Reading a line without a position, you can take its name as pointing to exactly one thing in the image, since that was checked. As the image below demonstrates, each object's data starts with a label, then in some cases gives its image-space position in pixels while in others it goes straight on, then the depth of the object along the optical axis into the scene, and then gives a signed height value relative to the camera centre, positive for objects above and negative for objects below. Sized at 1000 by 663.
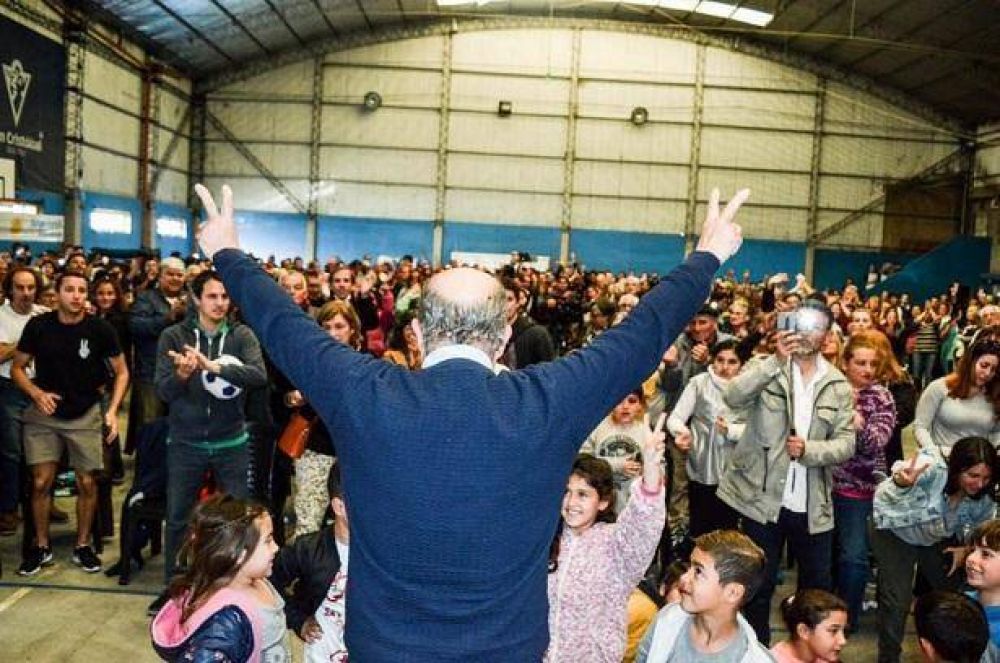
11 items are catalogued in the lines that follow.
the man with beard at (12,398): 5.55 -0.88
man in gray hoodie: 4.46 -0.68
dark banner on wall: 14.69 +2.91
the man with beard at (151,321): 6.71 -0.41
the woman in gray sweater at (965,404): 4.39 -0.51
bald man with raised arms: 1.54 -0.31
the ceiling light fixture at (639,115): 23.19 +4.80
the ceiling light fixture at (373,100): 23.25 +4.89
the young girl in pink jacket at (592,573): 2.62 -0.94
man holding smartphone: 3.86 -0.71
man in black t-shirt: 4.90 -0.74
